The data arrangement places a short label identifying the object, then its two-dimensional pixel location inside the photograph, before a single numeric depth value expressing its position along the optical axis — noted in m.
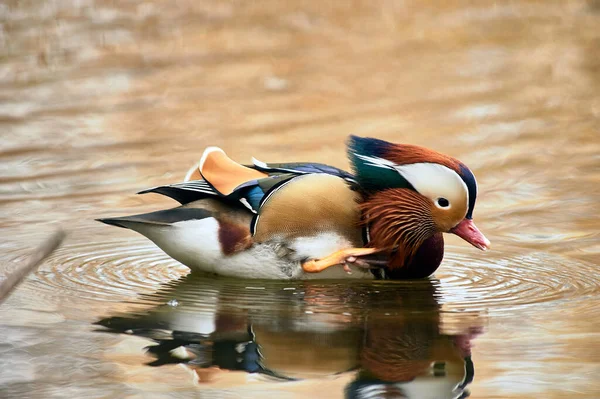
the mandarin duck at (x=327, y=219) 10.51
